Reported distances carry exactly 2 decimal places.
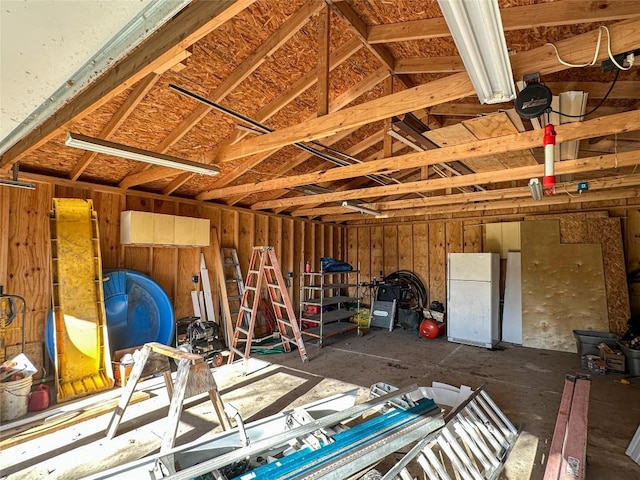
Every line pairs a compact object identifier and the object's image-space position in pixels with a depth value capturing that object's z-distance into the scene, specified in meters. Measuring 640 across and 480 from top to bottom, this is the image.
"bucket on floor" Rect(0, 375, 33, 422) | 3.02
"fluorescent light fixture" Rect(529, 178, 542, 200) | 3.65
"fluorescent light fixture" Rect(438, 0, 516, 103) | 1.12
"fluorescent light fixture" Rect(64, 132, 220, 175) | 2.52
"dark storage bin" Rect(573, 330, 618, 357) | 4.83
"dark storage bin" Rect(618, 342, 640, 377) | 4.24
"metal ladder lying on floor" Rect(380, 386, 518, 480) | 2.01
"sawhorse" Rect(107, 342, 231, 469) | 2.14
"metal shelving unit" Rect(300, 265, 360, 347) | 5.87
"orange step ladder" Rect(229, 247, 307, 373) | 4.65
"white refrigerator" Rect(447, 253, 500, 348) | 5.93
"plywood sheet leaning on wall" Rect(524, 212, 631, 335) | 5.37
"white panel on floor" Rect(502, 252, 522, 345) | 6.13
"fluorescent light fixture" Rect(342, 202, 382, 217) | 5.36
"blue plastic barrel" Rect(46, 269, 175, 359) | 4.20
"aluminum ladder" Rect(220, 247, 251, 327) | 5.73
